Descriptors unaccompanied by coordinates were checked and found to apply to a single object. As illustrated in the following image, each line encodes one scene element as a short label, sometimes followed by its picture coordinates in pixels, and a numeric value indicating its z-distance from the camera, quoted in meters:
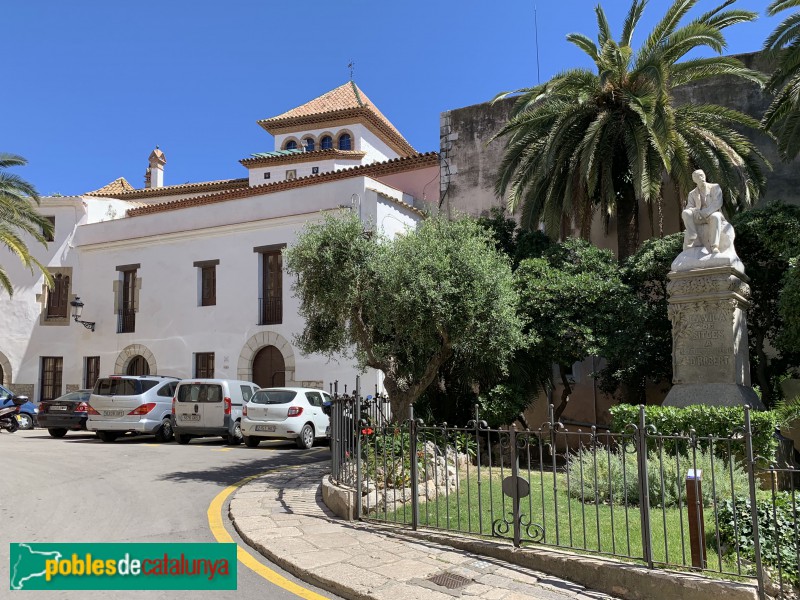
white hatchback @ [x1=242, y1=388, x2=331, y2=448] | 15.99
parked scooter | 20.55
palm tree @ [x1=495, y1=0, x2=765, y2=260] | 15.32
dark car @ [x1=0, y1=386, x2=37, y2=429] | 22.09
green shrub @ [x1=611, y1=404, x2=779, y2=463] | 8.98
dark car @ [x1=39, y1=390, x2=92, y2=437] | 18.97
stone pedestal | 10.80
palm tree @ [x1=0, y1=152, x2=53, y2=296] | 22.66
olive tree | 11.16
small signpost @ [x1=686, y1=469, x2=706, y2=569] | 5.34
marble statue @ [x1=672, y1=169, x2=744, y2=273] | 11.17
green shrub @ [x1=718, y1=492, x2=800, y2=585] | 5.47
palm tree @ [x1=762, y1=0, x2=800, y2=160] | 14.31
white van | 16.98
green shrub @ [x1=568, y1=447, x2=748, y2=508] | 7.68
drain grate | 5.45
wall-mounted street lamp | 26.39
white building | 23.08
